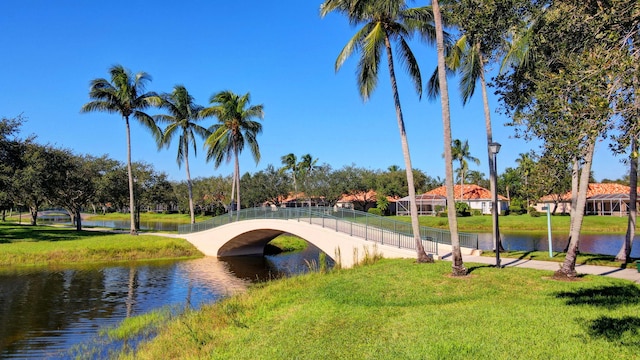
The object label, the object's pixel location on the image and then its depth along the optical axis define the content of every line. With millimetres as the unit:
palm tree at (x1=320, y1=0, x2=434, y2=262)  15148
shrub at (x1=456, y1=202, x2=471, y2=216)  56969
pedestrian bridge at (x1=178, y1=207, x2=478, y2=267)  18688
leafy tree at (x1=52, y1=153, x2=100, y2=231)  37312
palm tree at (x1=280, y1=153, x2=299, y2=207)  84562
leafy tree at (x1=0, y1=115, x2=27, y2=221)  29188
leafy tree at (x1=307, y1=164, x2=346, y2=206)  65250
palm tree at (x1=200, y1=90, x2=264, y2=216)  33844
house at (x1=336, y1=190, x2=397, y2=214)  69581
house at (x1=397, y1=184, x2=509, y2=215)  62931
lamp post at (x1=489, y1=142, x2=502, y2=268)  13969
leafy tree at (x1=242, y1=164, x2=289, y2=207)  71500
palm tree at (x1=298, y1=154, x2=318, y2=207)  84231
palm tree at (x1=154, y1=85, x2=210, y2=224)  36906
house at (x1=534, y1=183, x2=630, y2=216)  54231
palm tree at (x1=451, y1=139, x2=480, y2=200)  70812
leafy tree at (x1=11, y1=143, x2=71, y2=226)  29797
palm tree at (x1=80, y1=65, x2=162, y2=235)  31828
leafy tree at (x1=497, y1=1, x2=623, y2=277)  5672
